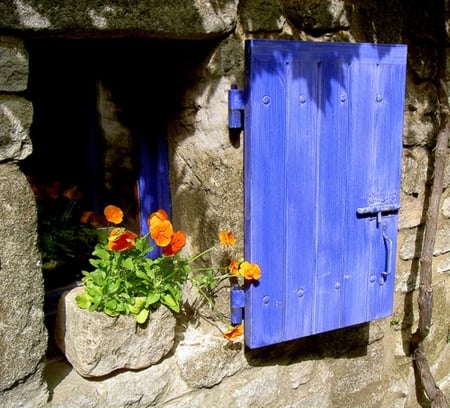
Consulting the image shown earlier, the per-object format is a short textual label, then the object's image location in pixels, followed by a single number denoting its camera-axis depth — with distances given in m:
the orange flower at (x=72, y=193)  2.58
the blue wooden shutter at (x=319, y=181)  2.07
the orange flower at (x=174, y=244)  2.04
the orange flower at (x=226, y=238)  2.11
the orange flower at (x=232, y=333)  2.20
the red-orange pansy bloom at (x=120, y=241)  1.96
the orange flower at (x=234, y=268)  2.17
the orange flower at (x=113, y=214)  2.06
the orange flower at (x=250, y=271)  2.09
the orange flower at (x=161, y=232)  1.99
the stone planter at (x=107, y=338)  1.98
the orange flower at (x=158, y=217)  2.01
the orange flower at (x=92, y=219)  2.60
